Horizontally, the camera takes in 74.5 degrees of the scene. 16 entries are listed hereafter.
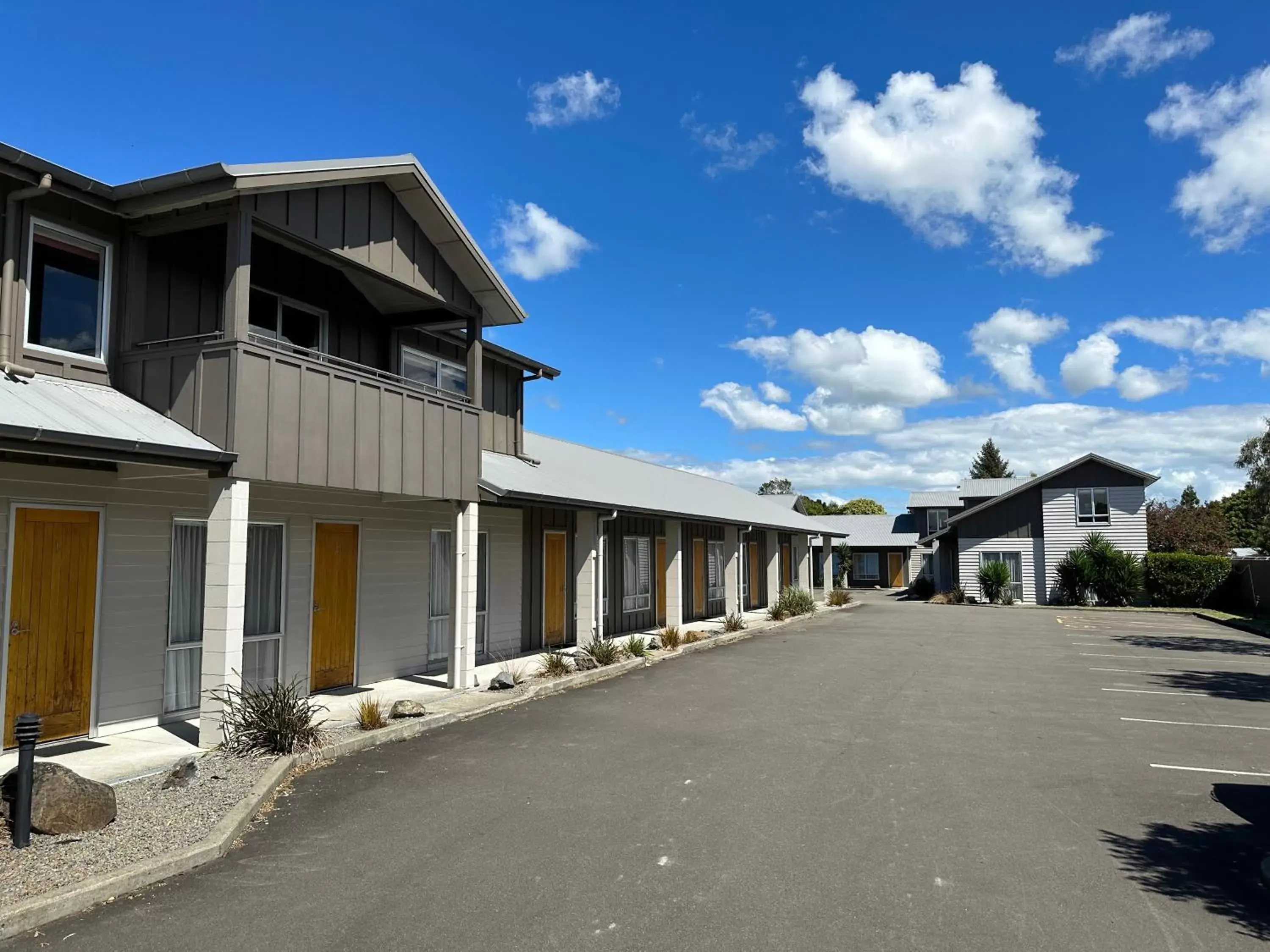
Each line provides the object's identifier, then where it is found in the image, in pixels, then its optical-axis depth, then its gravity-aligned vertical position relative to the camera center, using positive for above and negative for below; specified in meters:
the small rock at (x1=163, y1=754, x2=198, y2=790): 6.77 -1.81
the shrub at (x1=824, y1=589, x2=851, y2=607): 33.00 -1.75
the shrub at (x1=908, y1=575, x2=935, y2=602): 40.94 -1.66
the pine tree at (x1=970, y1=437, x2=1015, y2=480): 87.12 +9.35
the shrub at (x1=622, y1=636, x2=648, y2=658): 15.47 -1.75
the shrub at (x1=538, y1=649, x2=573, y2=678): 12.94 -1.76
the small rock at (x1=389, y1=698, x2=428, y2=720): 9.61 -1.80
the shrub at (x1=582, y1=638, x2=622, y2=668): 14.26 -1.68
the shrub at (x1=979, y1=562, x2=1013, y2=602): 35.81 -1.13
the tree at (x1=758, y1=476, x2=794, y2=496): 118.44 +9.64
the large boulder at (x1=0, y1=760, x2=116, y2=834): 5.48 -1.65
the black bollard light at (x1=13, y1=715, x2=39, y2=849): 5.23 -1.41
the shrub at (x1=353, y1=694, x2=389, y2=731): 8.99 -1.75
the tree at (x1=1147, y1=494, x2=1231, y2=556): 42.81 +1.13
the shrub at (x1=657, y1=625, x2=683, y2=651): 17.36 -1.77
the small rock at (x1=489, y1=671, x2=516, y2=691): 11.72 -1.80
